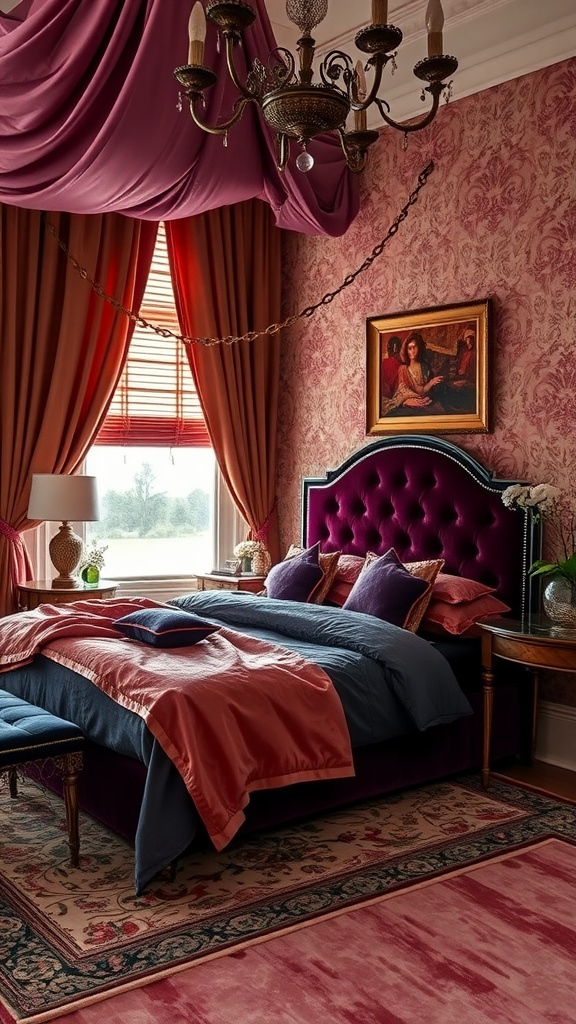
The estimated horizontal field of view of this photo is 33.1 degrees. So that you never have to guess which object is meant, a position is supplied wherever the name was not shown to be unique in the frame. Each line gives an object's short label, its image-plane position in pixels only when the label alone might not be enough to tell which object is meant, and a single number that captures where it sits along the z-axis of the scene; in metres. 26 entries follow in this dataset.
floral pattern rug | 2.59
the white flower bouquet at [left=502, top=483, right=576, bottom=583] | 4.19
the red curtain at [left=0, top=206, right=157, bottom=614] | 5.28
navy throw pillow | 3.65
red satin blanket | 3.05
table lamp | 5.05
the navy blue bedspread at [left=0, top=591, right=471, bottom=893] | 3.01
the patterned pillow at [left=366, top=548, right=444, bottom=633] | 4.33
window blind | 5.92
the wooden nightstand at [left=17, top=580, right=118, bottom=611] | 5.10
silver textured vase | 3.90
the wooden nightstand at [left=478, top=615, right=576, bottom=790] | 3.66
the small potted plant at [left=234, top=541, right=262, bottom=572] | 5.80
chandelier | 2.32
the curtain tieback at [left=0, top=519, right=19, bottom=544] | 5.28
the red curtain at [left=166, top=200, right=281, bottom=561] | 5.93
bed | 3.21
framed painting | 4.79
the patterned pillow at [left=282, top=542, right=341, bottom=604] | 4.88
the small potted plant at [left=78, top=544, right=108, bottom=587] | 5.38
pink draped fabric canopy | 2.93
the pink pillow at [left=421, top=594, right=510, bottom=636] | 4.30
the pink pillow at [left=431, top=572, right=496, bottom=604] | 4.35
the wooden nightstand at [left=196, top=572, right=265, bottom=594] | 5.63
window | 5.94
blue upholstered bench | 3.06
